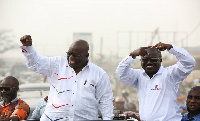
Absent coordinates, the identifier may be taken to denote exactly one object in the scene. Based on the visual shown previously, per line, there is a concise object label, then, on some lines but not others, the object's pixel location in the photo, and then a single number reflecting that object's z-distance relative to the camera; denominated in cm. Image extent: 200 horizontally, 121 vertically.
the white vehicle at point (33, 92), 1206
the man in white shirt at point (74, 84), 709
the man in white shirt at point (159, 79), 779
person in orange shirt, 859
